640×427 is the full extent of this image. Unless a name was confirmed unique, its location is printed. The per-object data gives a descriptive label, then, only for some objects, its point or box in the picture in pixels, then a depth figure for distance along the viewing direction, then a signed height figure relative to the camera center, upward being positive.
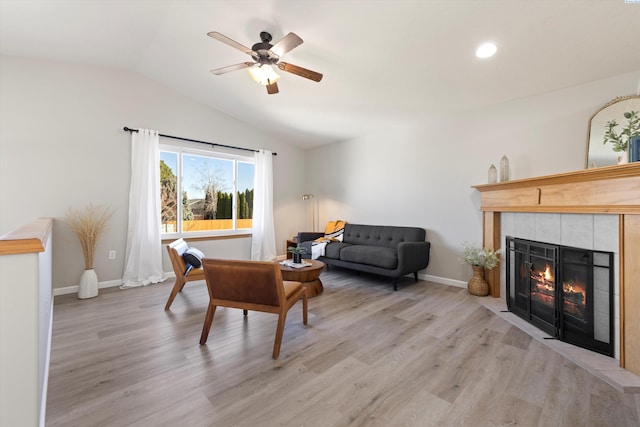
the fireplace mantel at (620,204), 1.88 +0.08
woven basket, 3.42 -0.90
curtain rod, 4.01 +1.26
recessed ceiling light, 2.47 +1.53
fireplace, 2.12 -0.71
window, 4.53 +0.41
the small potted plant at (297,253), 3.37 -0.50
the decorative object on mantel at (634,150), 1.87 +0.44
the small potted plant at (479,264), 3.30 -0.63
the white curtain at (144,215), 4.00 -0.01
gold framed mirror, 2.58 +0.87
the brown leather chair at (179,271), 3.01 -0.66
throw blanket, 4.70 -0.45
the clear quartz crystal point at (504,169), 3.29 +0.54
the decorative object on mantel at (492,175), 3.36 +0.48
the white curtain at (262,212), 5.37 +0.04
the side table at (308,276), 3.28 -0.76
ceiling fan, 2.38 +1.46
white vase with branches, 3.46 -0.26
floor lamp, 6.19 -0.01
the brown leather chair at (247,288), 2.05 -0.59
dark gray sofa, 3.73 -0.55
